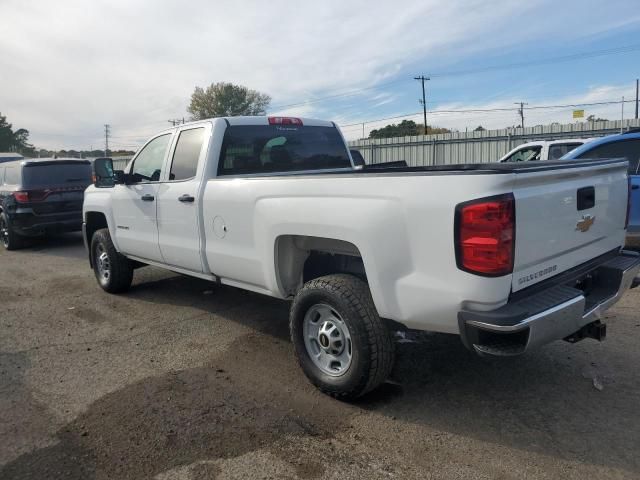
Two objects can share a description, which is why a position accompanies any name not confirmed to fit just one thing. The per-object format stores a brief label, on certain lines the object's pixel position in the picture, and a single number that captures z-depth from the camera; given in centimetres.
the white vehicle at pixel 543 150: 1008
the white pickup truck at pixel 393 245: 271
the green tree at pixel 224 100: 6344
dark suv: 1031
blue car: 688
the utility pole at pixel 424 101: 5131
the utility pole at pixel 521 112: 5298
